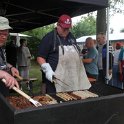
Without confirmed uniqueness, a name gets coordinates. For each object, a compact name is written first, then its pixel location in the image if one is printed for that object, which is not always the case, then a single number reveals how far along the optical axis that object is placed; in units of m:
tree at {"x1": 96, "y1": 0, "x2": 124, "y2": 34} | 7.79
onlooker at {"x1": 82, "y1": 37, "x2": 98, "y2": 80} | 5.37
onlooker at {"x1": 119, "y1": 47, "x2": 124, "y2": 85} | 6.22
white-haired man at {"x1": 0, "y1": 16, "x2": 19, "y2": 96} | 2.43
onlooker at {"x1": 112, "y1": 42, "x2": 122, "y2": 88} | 6.43
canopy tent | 4.57
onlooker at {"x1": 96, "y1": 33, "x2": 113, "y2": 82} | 5.95
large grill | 1.56
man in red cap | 3.04
